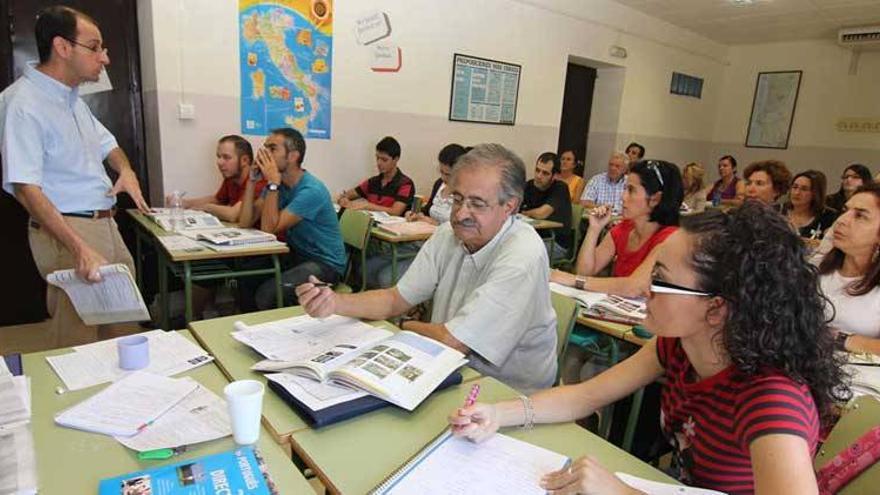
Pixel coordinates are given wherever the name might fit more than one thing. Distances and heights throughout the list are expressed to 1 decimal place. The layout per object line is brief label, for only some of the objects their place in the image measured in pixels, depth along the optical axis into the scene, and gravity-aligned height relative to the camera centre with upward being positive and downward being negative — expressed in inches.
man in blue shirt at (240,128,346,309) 117.2 -20.5
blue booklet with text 32.8 -23.4
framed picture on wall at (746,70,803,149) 300.4 +29.1
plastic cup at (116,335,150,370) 48.6 -22.7
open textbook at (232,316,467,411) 45.2 -22.0
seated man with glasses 59.6 -18.8
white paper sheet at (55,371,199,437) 40.1 -23.9
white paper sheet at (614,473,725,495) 35.8 -23.5
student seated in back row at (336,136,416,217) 171.8 -20.2
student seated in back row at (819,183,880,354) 78.5 -16.6
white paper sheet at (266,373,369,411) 42.9 -22.6
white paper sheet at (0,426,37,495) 32.8 -24.1
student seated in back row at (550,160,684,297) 92.8 -13.3
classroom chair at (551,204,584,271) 188.4 -30.6
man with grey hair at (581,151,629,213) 215.8 -17.0
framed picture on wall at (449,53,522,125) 202.4 +18.8
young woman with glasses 33.2 -14.2
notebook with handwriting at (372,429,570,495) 35.0 -23.5
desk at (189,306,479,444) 41.9 -24.2
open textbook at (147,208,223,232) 119.9 -24.9
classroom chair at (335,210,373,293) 131.6 -26.9
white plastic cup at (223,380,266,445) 37.8 -20.9
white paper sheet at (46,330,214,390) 47.5 -24.2
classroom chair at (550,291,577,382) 69.7 -23.7
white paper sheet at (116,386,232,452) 38.3 -23.9
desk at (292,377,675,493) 37.0 -24.1
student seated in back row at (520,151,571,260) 181.6 -20.7
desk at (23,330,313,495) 34.4 -24.4
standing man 78.6 -8.5
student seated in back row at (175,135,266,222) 137.5 -16.3
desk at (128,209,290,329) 100.5 -30.8
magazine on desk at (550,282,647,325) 80.1 -25.5
